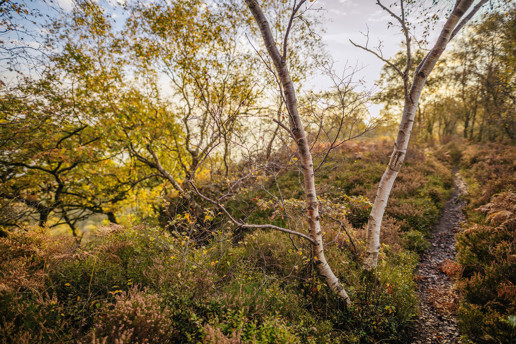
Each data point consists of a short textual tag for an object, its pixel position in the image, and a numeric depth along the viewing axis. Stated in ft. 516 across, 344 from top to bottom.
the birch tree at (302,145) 8.73
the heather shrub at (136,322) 7.88
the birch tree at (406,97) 11.23
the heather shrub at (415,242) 20.79
